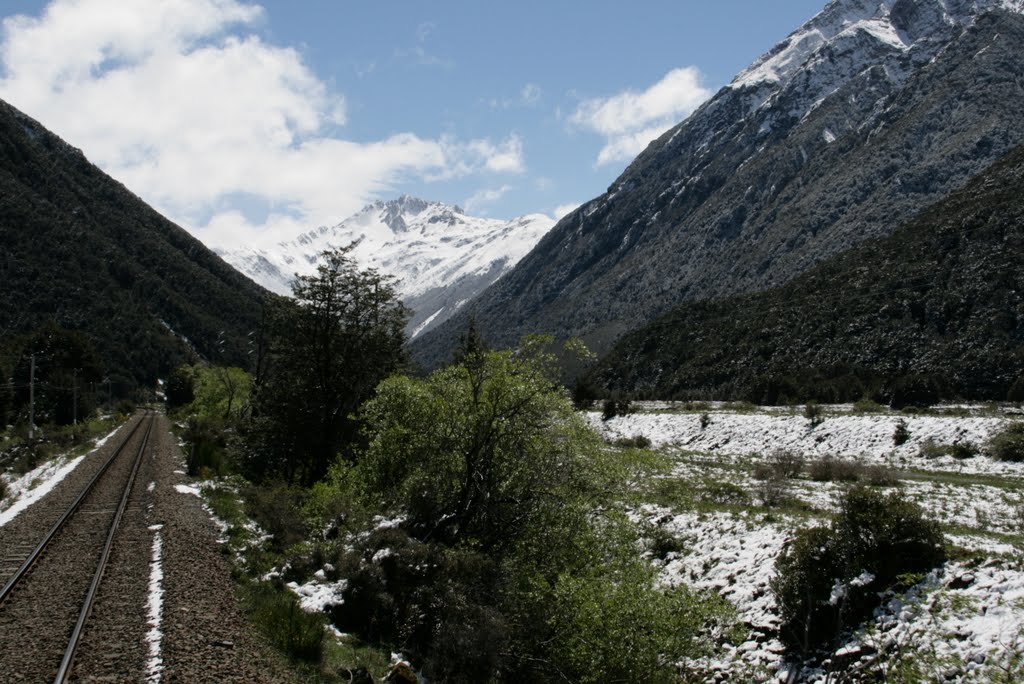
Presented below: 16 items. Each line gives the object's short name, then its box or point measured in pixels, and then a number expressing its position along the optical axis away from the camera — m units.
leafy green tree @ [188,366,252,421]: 58.91
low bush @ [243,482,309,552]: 19.27
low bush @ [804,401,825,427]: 37.50
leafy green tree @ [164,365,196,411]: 87.44
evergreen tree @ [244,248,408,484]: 30.38
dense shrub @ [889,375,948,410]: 43.03
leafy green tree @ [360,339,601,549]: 15.94
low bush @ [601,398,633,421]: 56.66
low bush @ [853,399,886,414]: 38.82
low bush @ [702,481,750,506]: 20.44
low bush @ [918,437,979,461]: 27.62
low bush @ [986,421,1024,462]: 24.95
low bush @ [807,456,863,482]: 24.03
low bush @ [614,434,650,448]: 38.43
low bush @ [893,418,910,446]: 31.27
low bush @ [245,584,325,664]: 11.46
